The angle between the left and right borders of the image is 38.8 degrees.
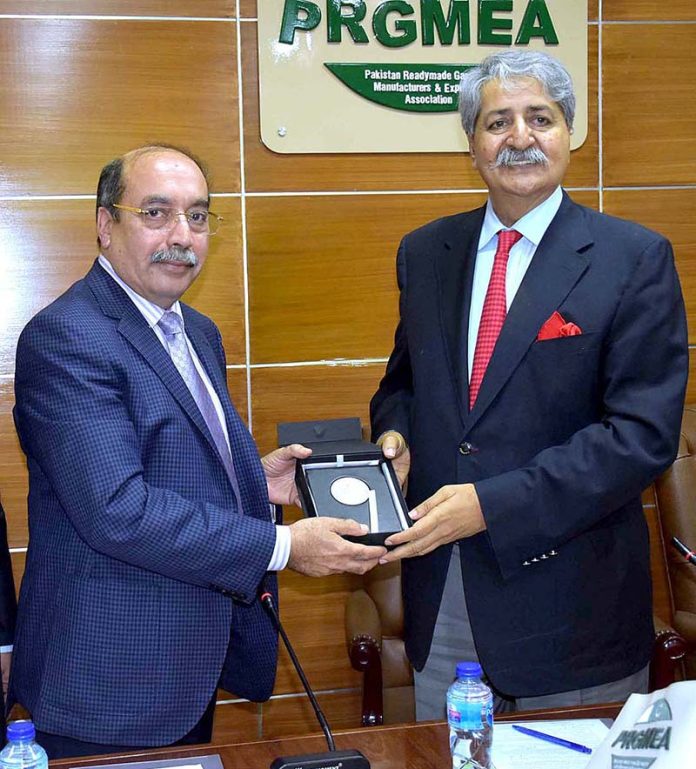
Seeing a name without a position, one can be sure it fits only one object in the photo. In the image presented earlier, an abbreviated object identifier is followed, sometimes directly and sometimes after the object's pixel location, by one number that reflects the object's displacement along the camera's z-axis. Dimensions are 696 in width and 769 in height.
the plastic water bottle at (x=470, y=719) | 1.51
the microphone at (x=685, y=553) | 1.52
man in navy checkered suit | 1.88
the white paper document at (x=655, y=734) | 0.99
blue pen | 1.58
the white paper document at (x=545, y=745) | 1.53
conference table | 1.57
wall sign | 3.33
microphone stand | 1.43
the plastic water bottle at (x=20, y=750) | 1.32
